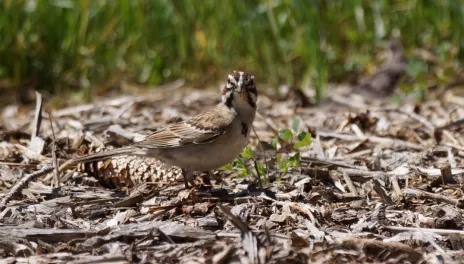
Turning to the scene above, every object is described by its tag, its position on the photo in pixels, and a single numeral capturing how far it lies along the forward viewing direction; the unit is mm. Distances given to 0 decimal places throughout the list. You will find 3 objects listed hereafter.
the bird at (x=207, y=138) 10164
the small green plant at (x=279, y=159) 9898
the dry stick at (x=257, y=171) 9805
